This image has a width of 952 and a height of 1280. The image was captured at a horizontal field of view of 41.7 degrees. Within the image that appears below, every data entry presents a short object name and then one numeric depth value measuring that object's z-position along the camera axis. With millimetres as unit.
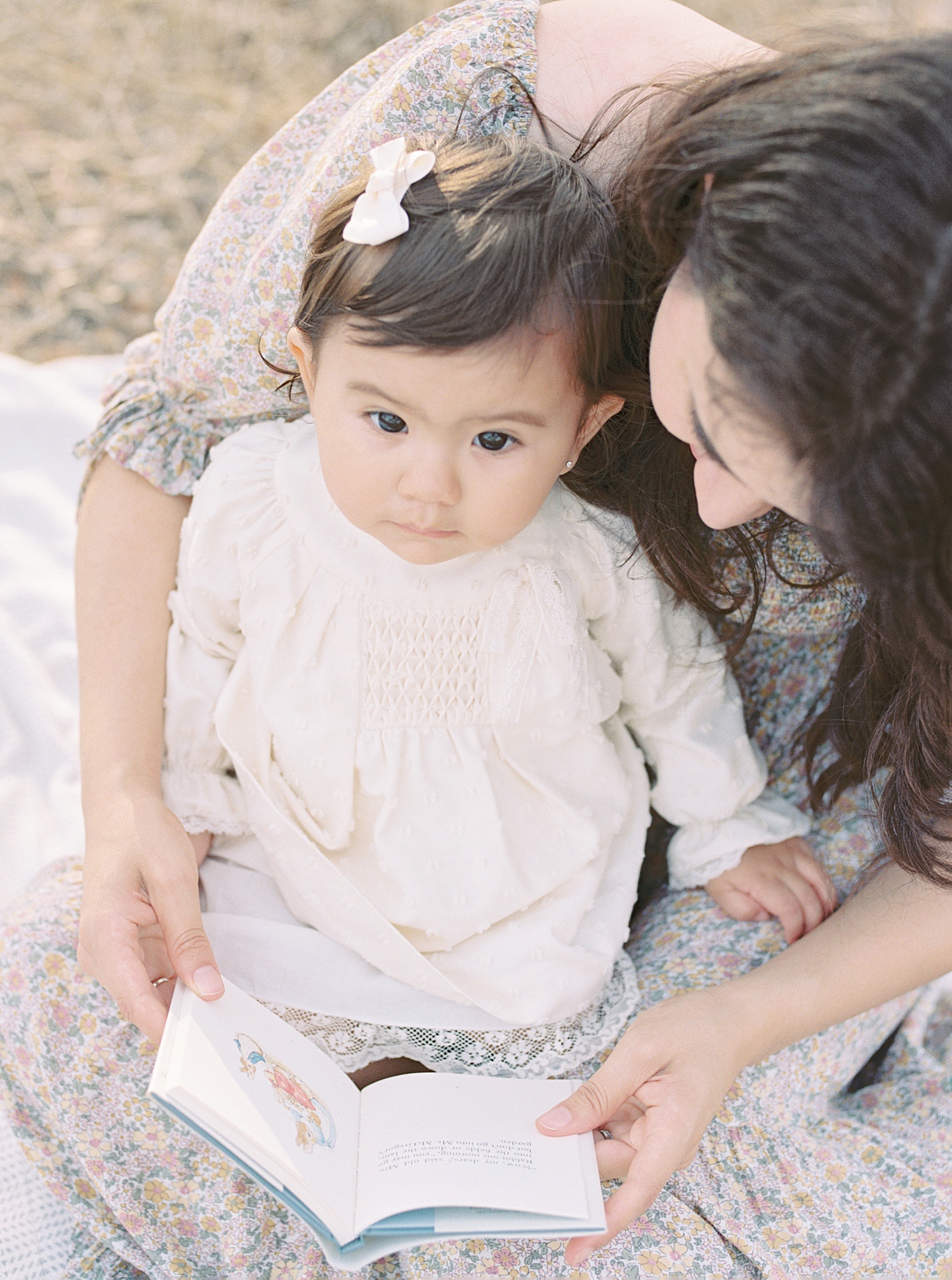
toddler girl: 1200
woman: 1127
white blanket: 1240
